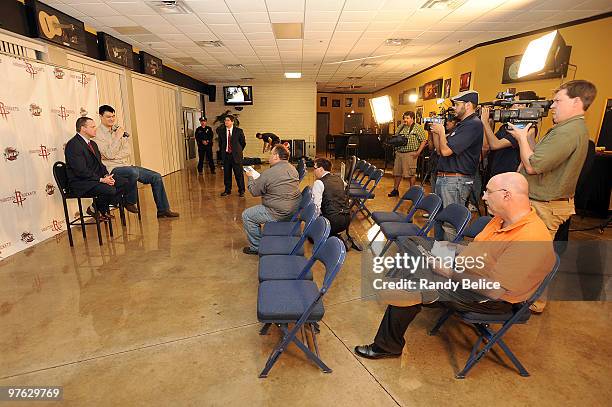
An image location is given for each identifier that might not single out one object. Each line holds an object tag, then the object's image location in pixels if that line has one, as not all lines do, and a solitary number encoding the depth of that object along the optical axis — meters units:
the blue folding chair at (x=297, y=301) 1.78
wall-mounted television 12.98
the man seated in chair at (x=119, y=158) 4.54
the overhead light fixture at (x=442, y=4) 4.56
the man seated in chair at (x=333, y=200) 3.36
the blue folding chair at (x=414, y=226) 3.08
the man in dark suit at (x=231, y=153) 6.48
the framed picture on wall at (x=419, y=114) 10.82
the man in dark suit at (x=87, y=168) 3.82
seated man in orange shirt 1.64
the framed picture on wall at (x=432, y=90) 9.19
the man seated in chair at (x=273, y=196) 3.33
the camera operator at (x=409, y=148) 6.32
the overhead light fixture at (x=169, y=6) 4.56
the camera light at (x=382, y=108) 8.61
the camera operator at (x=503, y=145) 3.12
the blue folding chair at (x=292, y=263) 2.18
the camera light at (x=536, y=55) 5.36
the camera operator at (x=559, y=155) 2.21
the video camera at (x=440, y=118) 3.42
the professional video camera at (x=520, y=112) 2.65
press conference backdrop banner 3.66
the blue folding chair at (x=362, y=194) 4.76
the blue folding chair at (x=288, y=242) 2.58
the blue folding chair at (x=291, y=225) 3.08
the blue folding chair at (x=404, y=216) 3.49
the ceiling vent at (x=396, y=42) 6.62
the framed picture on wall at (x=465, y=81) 7.42
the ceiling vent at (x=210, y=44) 6.88
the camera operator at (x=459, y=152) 3.11
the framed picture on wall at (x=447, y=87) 8.55
